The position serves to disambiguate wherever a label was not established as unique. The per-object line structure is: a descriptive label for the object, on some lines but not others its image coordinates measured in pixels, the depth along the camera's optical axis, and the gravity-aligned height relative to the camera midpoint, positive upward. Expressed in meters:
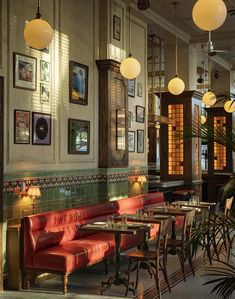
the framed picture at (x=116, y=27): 9.16 +2.59
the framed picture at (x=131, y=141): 10.32 +0.55
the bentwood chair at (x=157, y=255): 6.02 -1.10
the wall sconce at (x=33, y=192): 6.68 -0.34
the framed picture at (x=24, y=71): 6.71 +1.33
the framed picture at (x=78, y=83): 8.05 +1.39
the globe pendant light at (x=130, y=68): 7.64 +1.52
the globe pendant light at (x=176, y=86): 9.48 +1.55
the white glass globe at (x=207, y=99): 10.67 +1.48
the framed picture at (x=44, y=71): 7.27 +1.42
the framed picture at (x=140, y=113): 10.70 +1.17
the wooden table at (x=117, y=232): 6.10 -0.79
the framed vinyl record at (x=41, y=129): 7.12 +0.56
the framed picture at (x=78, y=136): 8.01 +0.51
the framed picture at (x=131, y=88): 10.25 +1.65
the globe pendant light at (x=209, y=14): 4.57 +1.42
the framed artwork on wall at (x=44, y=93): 7.27 +1.10
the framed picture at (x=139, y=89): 10.76 +1.69
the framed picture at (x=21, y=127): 6.72 +0.56
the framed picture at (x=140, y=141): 10.77 +0.57
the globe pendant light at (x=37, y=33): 5.34 +1.45
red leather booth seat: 6.15 -1.04
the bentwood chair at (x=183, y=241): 6.93 -1.09
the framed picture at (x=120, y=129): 9.12 +0.70
